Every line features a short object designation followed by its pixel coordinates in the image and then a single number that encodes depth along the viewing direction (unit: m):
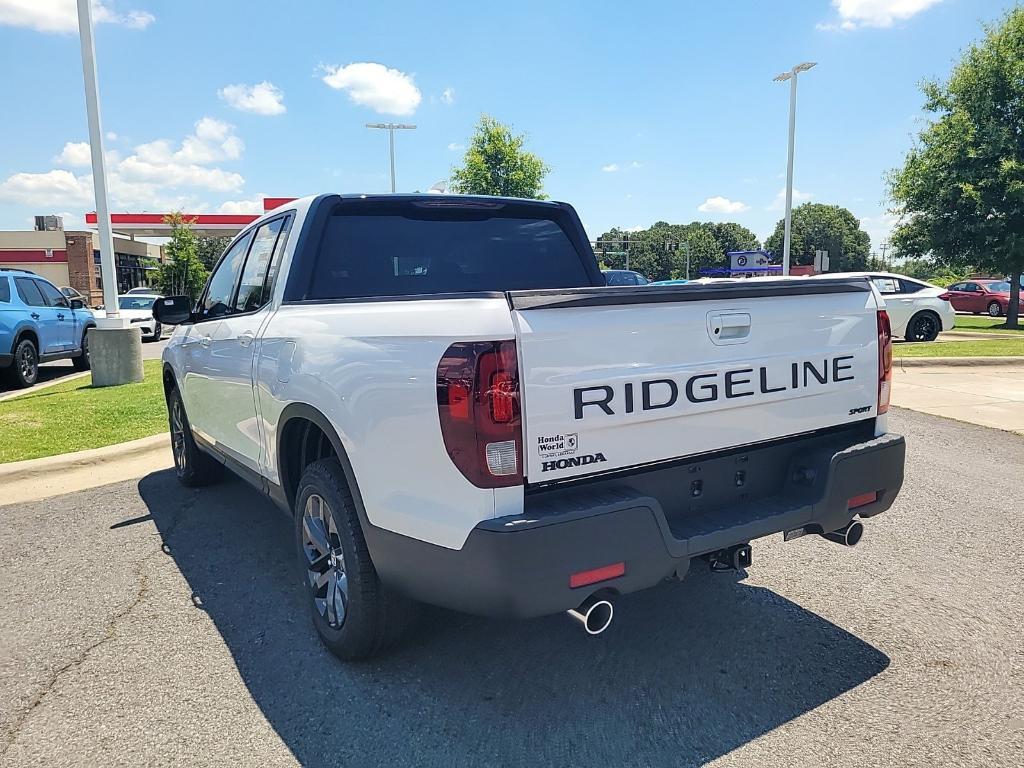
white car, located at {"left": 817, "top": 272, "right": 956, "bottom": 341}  16.22
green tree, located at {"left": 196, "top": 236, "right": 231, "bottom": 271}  48.22
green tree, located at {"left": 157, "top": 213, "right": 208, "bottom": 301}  40.72
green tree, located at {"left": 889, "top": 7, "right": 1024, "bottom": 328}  21.38
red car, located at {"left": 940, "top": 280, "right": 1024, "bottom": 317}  29.36
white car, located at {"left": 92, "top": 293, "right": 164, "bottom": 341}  20.52
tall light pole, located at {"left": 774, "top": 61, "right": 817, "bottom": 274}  26.00
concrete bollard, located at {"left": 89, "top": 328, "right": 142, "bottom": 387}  10.45
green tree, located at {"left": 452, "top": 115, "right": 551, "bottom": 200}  30.17
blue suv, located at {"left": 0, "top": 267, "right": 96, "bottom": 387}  11.35
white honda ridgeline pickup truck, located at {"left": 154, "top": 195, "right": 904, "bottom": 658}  2.31
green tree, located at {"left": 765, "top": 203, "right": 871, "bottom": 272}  116.25
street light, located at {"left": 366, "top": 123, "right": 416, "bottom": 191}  32.62
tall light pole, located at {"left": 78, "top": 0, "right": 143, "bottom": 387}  10.19
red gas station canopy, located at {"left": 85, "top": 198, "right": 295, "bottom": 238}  54.81
